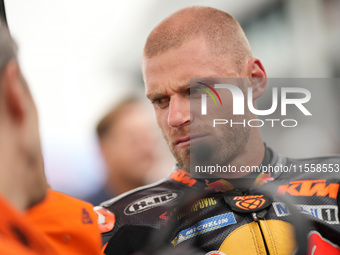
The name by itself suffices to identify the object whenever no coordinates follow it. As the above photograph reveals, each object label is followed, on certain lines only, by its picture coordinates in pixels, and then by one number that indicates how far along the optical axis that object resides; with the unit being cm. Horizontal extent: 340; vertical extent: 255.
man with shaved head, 178
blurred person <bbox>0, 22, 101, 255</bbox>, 143
